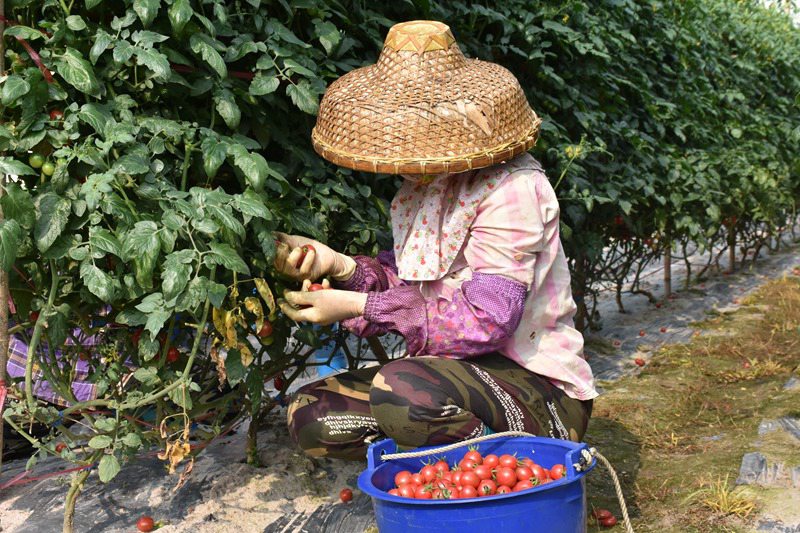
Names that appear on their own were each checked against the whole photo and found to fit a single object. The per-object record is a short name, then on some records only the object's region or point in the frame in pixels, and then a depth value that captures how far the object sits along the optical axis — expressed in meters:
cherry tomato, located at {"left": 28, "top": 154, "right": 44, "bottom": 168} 2.09
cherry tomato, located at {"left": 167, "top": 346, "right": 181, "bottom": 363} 2.38
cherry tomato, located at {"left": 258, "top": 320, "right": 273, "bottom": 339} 2.40
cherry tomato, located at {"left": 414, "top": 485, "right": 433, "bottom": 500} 2.06
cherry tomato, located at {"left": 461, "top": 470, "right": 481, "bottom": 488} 2.07
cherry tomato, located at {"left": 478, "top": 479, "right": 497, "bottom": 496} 2.03
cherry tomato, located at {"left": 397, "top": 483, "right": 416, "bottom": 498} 2.09
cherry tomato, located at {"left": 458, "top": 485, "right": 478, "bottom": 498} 2.04
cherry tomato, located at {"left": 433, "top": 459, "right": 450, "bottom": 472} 2.16
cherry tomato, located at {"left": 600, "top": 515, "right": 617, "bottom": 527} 2.59
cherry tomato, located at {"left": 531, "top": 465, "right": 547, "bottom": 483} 2.09
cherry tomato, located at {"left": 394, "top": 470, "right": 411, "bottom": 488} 2.15
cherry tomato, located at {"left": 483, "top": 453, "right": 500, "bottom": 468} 2.14
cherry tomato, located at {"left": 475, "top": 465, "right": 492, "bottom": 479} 2.11
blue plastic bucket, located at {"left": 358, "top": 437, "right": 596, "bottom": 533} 1.95
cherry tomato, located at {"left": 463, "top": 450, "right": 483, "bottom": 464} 2.20
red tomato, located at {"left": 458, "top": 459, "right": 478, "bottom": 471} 2.15
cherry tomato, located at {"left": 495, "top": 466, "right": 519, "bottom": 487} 2.08
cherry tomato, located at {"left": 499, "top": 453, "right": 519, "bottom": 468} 2.13
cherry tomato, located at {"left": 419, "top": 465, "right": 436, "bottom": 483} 2.14
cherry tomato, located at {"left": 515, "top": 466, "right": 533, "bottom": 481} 2.08
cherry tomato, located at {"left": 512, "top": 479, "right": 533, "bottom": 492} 2.03
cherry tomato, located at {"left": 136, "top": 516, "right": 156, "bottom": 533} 2.55
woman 2.26
